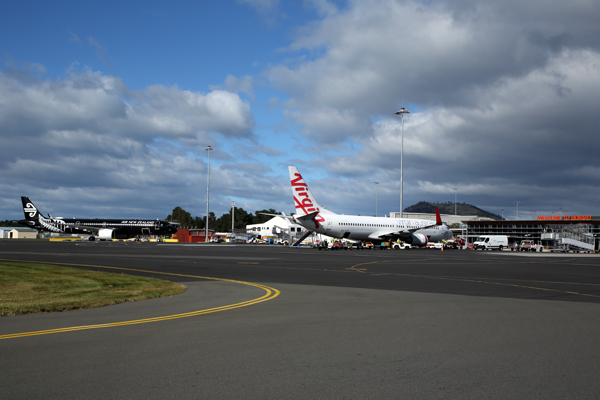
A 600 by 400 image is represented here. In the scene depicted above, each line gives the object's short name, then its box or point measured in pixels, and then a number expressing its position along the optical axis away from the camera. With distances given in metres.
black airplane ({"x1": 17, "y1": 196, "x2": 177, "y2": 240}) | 97.69
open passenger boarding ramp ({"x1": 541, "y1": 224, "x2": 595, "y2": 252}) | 79.25
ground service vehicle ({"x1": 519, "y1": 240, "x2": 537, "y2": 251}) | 75.12
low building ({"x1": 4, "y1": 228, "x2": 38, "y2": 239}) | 143.39
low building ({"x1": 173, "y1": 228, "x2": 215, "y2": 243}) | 117.50
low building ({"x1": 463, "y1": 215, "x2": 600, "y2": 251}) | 115.26
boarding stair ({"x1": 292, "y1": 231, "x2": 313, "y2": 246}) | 74.86
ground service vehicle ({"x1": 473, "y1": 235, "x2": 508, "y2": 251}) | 77.00
